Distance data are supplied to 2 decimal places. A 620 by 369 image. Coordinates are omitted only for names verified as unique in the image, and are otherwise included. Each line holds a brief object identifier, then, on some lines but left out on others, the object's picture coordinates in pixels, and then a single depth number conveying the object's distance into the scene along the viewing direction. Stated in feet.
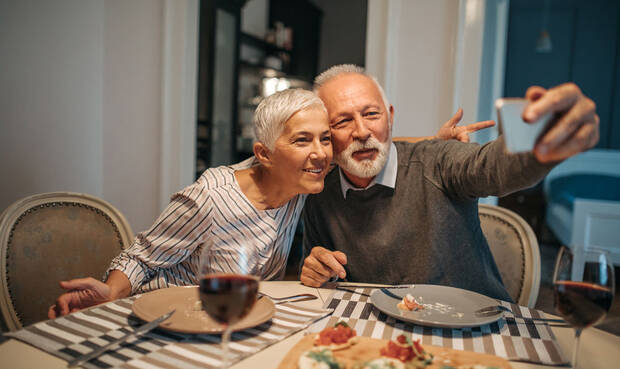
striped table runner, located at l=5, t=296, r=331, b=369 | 2.53
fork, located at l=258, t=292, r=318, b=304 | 3.57
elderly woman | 4.54
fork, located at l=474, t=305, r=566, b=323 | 3.24
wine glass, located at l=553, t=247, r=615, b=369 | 2.55
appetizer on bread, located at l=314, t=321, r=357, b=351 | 2.66
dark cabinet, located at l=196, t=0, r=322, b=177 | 13.17
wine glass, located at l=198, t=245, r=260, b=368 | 2.34
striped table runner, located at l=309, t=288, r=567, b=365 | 2.80
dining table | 2.52
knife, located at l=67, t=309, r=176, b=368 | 2.45
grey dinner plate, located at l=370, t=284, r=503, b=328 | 3.07
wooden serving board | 2.52
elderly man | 4.96
